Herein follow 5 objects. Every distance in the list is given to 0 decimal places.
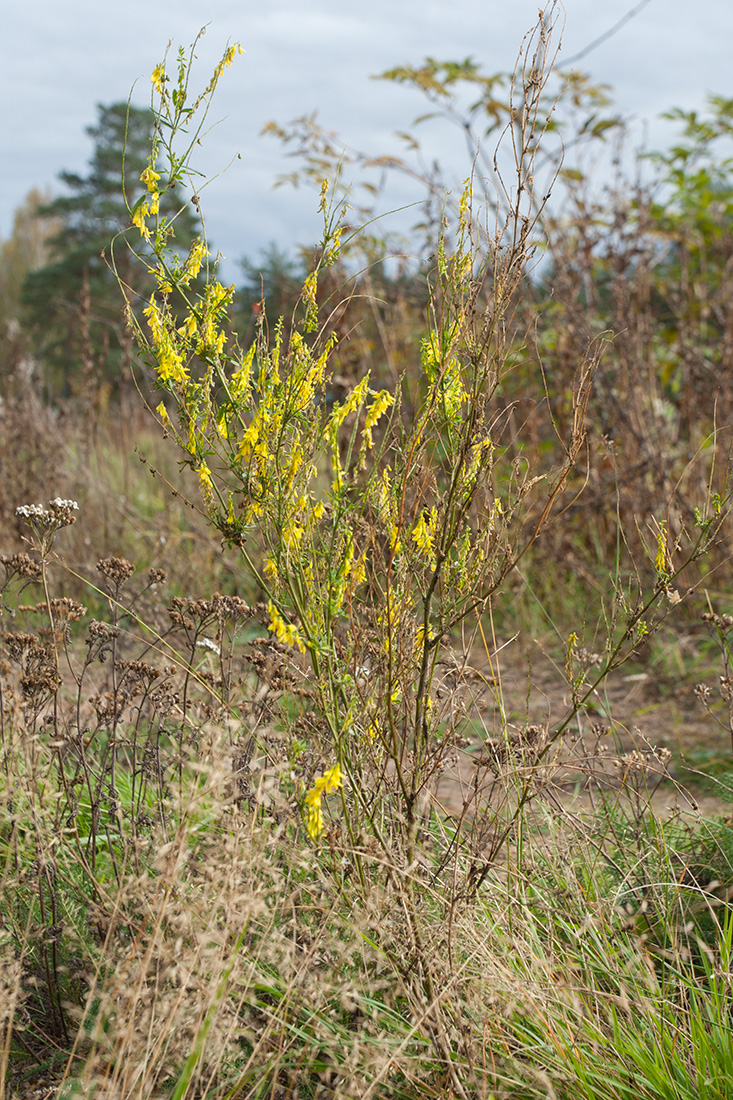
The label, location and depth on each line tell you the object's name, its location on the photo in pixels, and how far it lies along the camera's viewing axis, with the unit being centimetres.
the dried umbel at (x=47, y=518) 208
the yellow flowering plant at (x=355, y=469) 168
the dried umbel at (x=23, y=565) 232
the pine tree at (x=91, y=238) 2588
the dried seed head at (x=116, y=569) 232
